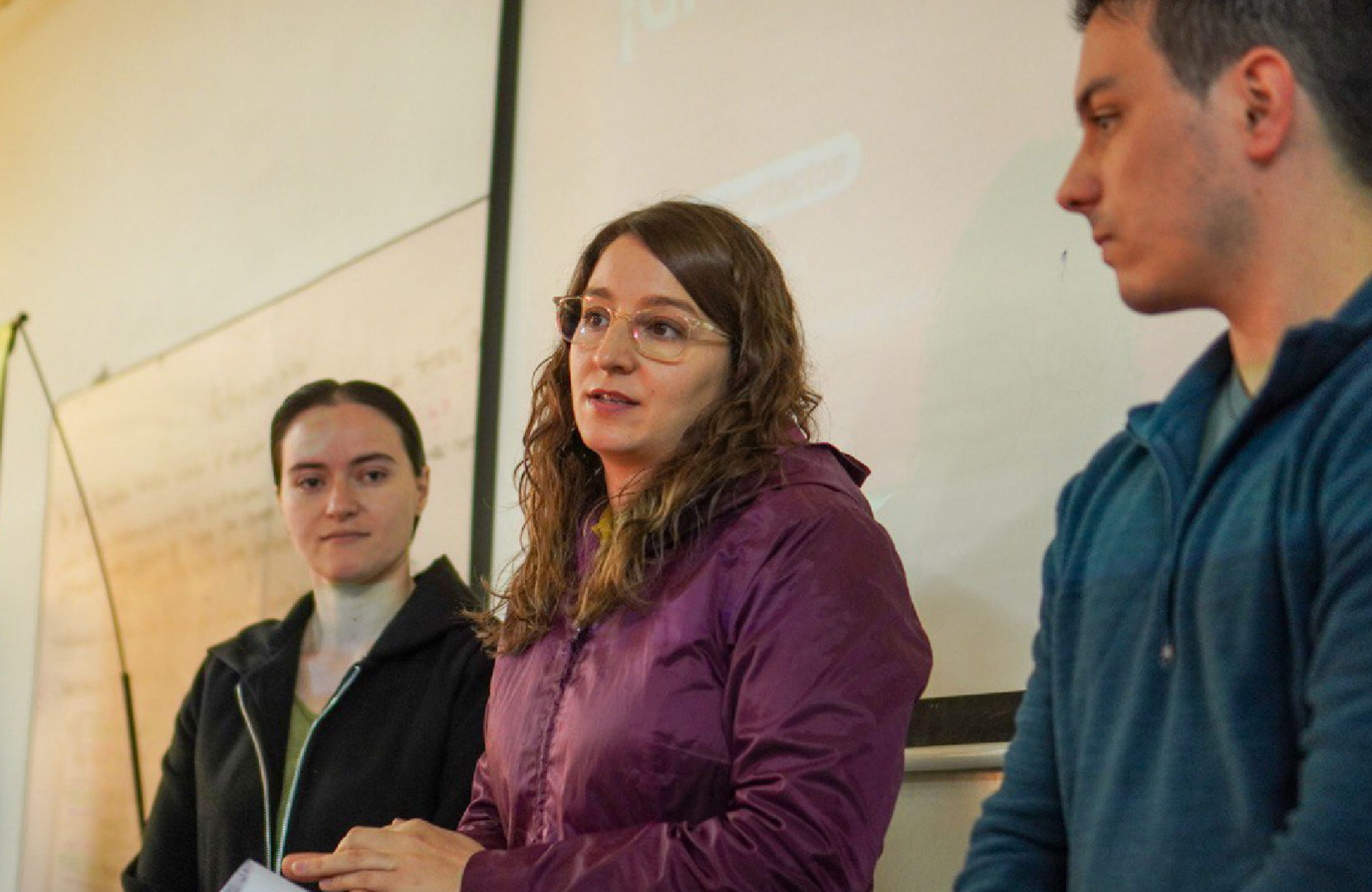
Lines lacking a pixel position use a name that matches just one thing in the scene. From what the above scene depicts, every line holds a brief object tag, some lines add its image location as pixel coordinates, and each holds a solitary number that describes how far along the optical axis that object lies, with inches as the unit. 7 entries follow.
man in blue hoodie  36.8
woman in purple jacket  58.5
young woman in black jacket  90.4
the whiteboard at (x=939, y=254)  76.2
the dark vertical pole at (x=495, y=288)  116.7
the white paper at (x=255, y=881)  60.0
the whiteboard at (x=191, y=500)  124.4
